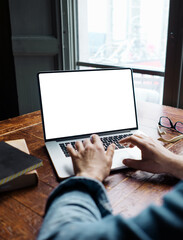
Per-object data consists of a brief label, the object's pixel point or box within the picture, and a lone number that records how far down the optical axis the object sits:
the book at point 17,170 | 0.63
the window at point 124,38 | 2.28
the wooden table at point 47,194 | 0.55
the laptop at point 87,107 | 0.90
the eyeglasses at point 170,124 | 1.11
